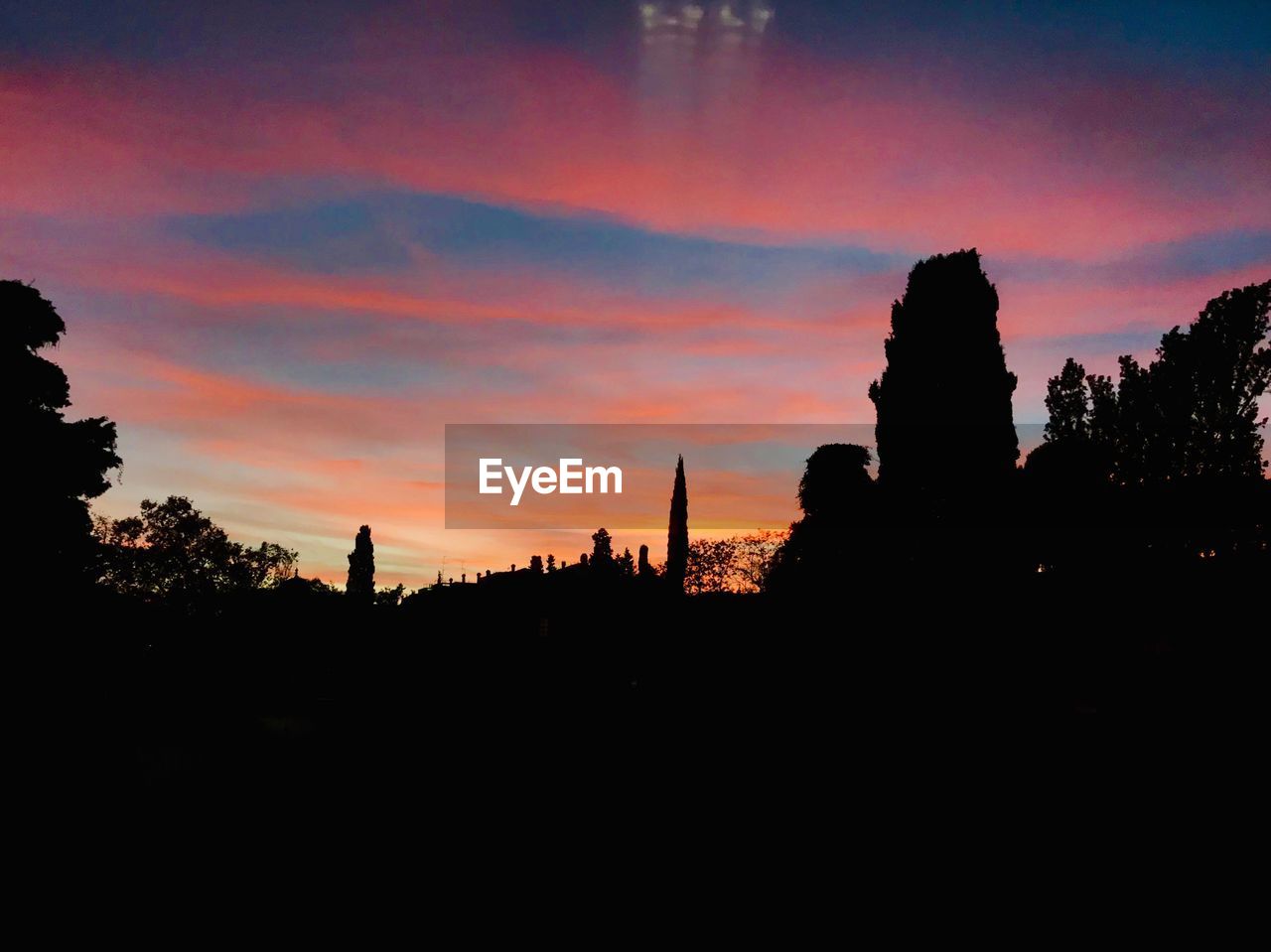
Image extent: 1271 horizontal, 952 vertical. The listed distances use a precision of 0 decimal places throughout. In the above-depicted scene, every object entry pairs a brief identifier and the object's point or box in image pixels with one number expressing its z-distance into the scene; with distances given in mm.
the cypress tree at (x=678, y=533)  57812
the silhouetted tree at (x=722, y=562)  68875
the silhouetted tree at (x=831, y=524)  31859
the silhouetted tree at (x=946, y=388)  29000
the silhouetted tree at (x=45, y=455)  17609
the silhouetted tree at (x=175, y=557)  55875
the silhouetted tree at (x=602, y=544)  77375
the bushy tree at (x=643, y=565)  60338
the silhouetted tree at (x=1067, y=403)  35000
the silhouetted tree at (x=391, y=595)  109188
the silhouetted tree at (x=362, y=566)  67288
